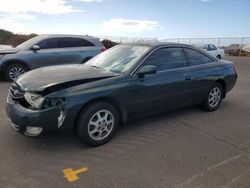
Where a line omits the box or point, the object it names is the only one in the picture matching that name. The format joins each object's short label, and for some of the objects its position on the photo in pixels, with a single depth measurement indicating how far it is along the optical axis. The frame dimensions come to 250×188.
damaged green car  2.60
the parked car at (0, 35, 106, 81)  6.42
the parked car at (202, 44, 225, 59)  13.79
